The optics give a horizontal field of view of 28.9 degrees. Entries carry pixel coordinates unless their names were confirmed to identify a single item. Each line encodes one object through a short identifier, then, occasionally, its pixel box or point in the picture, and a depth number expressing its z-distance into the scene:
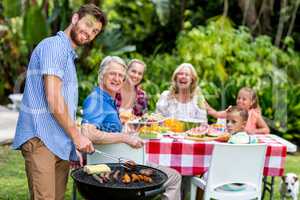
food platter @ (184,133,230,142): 3.99
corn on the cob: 3.09
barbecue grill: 2.87
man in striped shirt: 2.92
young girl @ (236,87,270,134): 4.90
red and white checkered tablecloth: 3.94
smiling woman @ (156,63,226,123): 5.06
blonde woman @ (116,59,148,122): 5.16
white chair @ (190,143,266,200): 3.70
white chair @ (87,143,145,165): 3.60
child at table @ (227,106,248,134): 4.27
